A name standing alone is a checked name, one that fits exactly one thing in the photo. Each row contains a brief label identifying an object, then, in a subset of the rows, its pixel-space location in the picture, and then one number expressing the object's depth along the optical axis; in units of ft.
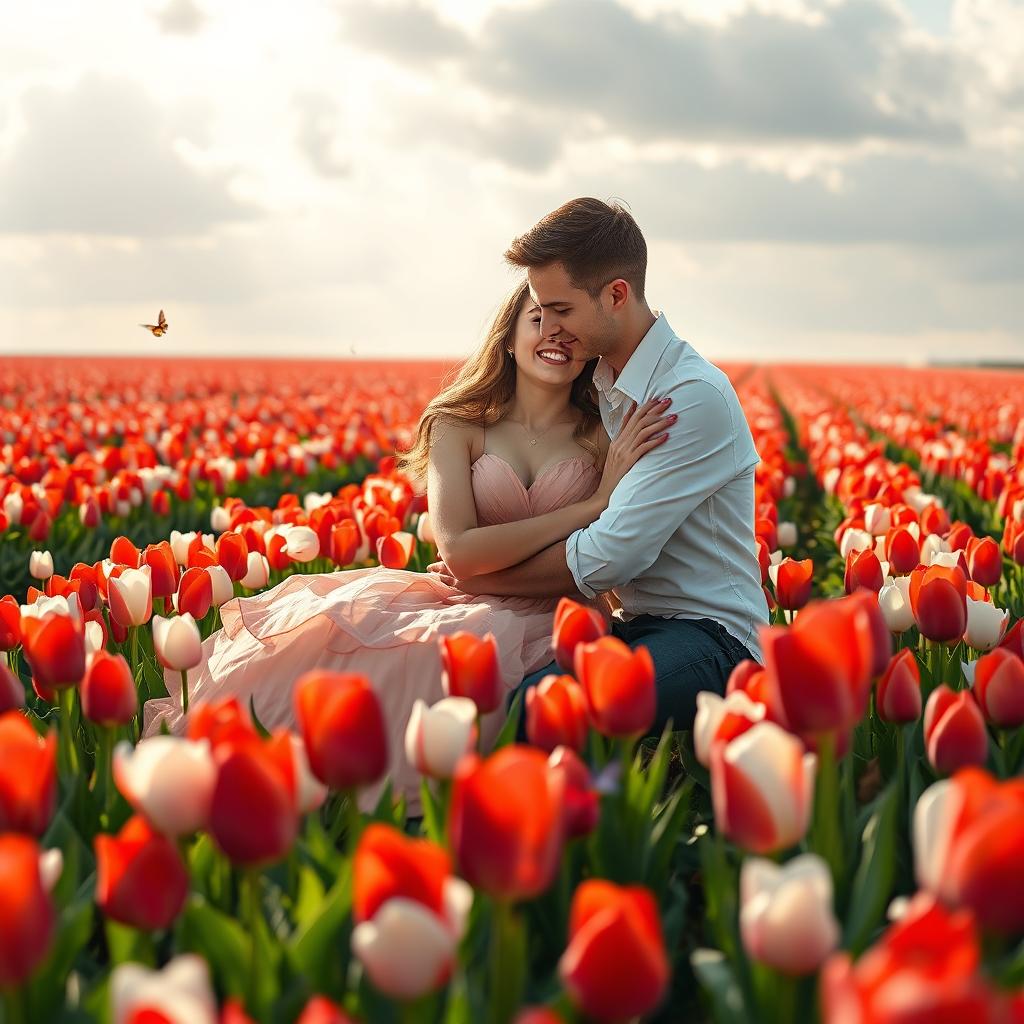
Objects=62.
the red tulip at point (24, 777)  6.41
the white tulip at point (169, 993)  4.59
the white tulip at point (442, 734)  7.26
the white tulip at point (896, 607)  12.44
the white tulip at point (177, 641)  10.77
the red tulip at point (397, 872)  5.01
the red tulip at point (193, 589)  12.83
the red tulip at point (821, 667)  6.34
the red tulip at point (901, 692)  9.14
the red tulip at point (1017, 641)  9.70
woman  12.88
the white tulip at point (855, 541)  16.81
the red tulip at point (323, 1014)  4.50
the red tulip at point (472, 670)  8.43
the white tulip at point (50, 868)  6.00
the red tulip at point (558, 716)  7.77
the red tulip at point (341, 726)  6.50
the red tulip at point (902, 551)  15.16
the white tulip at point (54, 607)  11.05
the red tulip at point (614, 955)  4.91
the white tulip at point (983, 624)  12.16
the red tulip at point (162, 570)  13.67
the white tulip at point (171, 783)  6.20
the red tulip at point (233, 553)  14.93
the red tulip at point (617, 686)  7.63
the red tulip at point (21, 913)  4.92
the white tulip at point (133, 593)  12.44
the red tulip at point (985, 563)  14.71
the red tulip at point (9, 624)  11.43
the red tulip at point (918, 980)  3.84
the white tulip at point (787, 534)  22.16
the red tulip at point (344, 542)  16.79
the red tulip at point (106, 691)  8.69
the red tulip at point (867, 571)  13.96
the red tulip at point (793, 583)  14.64
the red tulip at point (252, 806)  5.75
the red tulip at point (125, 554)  14.56
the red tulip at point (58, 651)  9.02
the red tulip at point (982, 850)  4.95
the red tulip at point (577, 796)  6.75
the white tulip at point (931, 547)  15.92
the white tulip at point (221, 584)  14.29
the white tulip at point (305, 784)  6.47
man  13.01
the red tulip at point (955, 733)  7.76
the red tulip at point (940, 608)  11.02
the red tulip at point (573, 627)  8.95
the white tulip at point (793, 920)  5.24
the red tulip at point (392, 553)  15.89
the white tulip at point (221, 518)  19.90
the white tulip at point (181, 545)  16.63
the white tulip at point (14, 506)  21.25
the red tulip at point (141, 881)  5.96
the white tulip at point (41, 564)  17.24
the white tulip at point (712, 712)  7.58
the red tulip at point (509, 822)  5.11
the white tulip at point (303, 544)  16.74
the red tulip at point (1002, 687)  8.89
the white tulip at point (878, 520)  18.28
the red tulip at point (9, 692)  8.63
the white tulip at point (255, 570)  15.56
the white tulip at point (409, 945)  4.92
